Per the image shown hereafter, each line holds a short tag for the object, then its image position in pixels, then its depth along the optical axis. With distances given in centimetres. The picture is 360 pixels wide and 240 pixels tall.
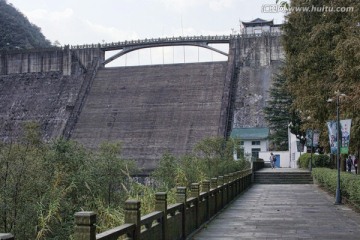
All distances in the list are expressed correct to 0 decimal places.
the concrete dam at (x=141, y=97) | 4953
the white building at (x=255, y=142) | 4515
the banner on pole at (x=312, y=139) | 3052
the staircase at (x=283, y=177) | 2792
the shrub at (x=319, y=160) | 3172
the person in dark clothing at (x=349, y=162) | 3098
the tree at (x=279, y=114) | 4434
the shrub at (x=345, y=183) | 1349
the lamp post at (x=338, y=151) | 1547
